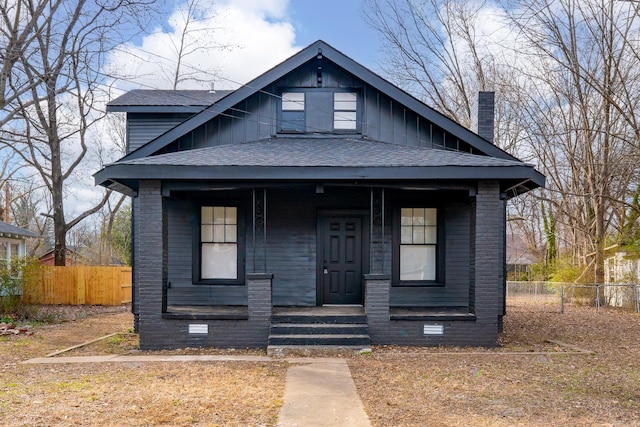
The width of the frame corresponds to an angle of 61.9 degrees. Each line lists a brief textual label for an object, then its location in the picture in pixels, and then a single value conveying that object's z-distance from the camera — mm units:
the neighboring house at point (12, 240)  20266
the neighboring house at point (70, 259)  33778
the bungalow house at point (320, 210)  11164
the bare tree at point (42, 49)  11305
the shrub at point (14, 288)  14808
